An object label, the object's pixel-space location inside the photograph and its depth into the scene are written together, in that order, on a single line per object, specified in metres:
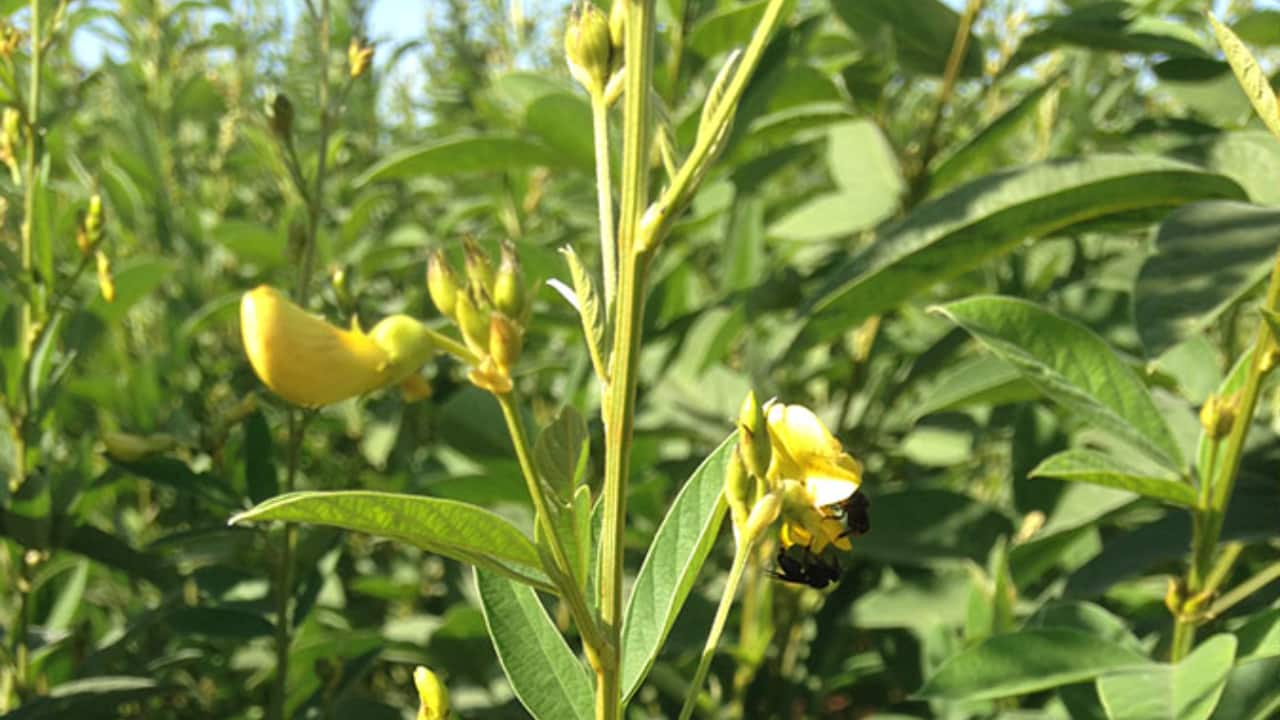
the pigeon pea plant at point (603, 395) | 0.16
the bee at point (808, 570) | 0.19
